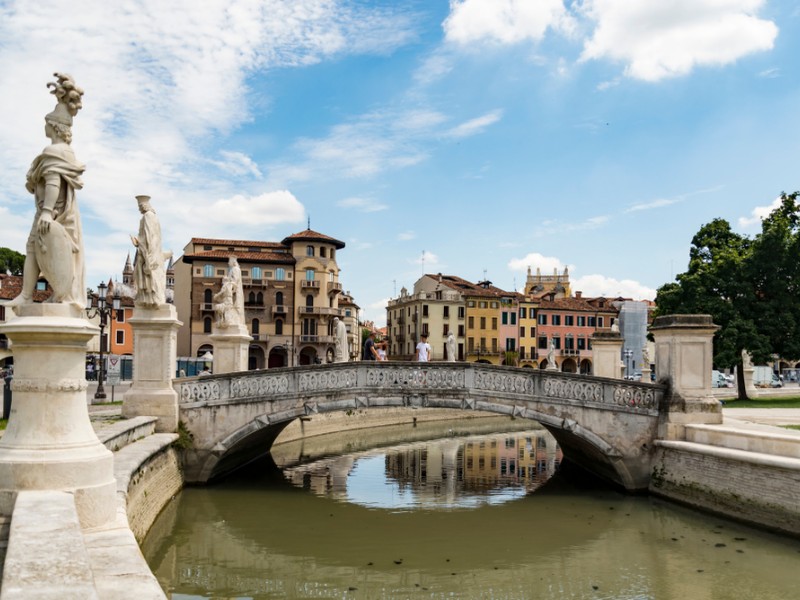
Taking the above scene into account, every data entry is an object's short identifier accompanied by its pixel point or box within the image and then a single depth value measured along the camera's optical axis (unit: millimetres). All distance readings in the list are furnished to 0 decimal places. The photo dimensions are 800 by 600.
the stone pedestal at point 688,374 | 16609
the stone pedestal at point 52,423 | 6672
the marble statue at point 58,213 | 7172
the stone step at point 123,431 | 12013
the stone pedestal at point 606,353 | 25312
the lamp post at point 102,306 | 25750
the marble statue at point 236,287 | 21688
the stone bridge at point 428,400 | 17047
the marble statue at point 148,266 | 15898
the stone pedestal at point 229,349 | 21281
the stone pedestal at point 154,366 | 15984
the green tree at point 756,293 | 28484
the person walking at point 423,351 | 20953
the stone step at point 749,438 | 13414
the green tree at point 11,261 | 67125
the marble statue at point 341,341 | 25156
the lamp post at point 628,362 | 45406
